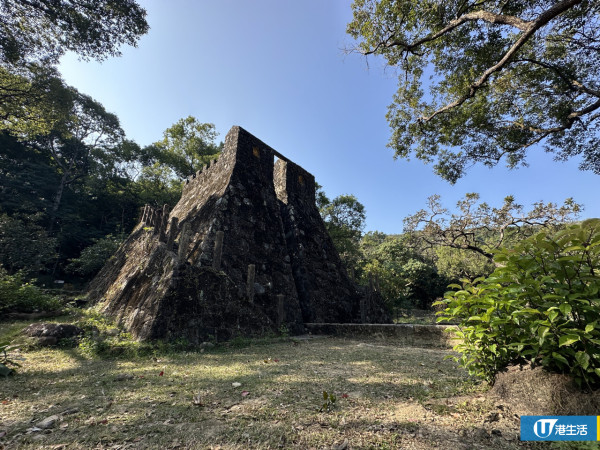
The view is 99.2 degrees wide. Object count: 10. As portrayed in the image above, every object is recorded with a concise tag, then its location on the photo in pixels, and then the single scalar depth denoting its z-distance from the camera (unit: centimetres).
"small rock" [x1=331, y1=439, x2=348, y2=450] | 188
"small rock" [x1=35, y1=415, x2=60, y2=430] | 227
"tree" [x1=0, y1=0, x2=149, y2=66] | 1073
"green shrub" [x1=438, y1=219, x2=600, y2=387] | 196
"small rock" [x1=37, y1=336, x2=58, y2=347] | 571
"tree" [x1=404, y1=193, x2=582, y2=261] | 1179
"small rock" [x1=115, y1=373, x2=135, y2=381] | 375
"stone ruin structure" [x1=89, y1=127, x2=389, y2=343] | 678
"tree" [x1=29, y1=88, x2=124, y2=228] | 2462
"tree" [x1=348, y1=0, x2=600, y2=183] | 768
